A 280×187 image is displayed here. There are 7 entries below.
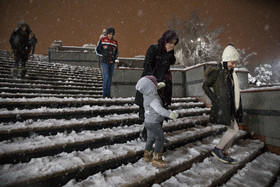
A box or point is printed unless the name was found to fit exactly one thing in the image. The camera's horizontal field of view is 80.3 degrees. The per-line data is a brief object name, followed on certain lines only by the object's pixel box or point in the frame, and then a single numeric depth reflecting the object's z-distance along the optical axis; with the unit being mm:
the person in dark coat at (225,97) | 2740
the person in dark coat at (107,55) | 5125
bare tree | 26422
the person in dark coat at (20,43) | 5762
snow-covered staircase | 1987
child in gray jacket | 2352
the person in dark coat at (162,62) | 2730
